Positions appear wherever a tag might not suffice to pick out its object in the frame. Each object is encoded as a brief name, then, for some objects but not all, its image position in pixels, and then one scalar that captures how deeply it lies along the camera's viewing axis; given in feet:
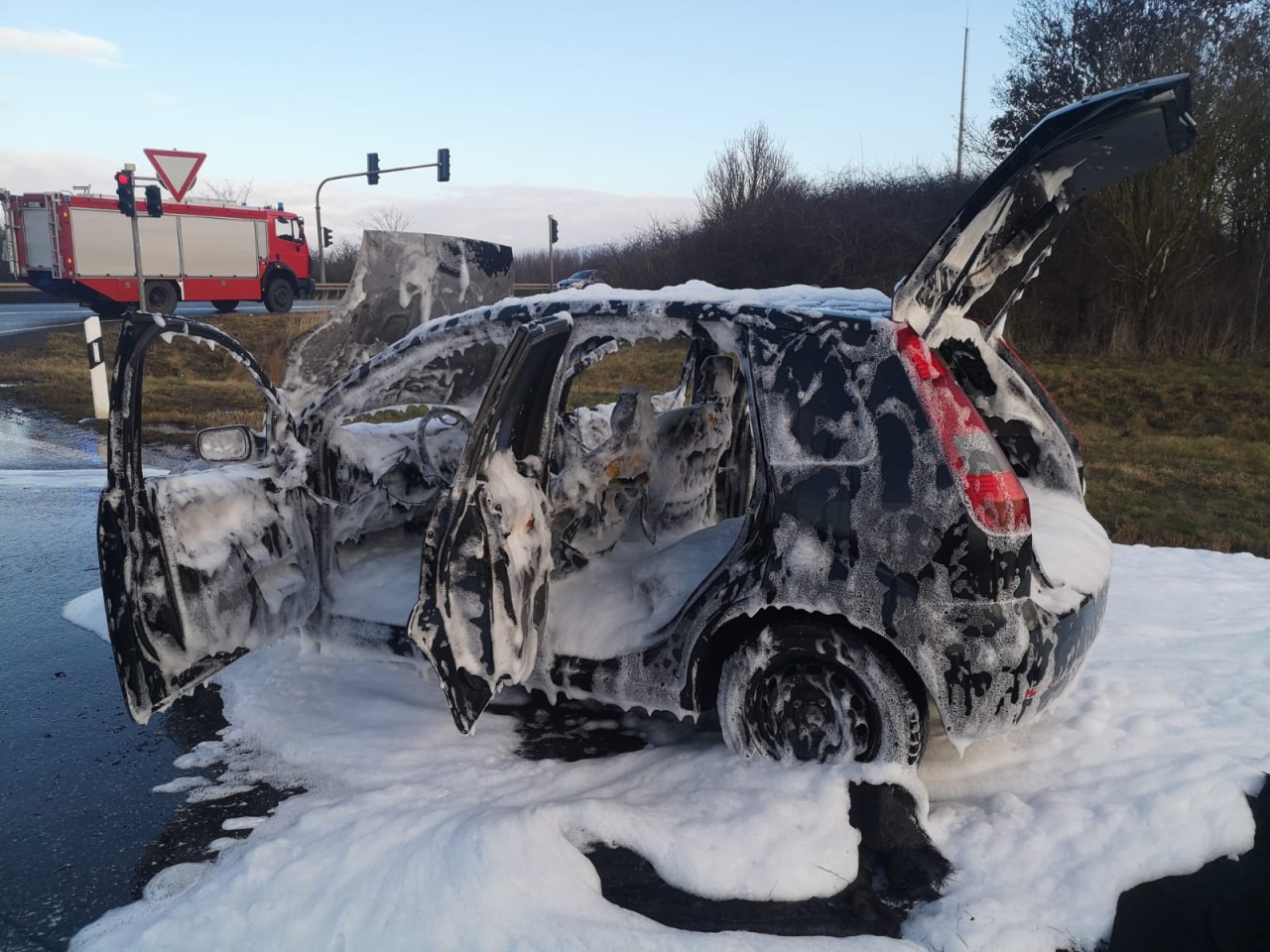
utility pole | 69.23
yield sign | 38.27
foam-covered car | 9.07
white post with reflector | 32.94
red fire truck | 71.10
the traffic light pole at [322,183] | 89.10
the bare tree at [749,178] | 85.40
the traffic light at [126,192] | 41.09
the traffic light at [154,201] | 42.60
